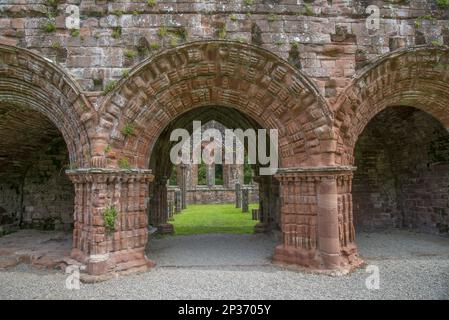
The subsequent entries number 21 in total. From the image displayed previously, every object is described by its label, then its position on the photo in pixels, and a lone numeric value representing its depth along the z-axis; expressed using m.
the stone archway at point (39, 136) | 5.48
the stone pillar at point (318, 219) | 5.37
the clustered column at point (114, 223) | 5.21
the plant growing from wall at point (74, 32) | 5.59
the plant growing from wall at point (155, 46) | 5.56
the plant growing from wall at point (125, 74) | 5.45
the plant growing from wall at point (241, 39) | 5.56
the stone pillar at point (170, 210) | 13.92
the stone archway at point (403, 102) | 5.69
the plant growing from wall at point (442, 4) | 5.97
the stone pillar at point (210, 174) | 24.69
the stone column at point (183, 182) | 20.72
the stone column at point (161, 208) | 9.91
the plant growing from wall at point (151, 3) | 5.62
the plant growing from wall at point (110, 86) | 5.44
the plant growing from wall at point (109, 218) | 5.24
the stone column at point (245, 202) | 17.41
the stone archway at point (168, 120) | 5.35
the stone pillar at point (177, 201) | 17.72
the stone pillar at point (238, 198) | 20.55
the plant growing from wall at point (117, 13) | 5.64
